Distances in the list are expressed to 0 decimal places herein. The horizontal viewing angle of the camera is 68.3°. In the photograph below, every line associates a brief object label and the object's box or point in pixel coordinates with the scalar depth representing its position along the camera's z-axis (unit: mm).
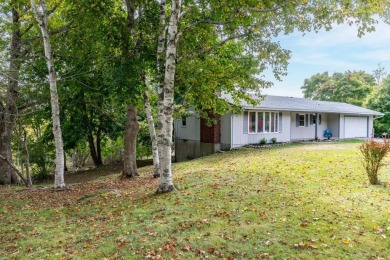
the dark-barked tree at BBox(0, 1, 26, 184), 11930
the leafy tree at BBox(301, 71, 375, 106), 42438
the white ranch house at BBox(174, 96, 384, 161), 19375
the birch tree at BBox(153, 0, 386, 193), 7719
